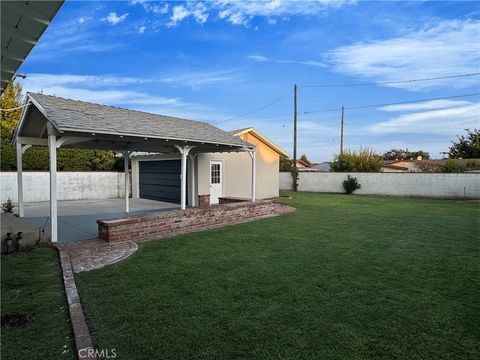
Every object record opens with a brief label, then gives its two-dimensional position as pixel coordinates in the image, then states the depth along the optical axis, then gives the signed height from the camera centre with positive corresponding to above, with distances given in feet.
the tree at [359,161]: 75.46 +2.82
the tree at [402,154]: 182.48 +11.20
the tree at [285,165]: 93.92 +2.32
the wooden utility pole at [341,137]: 108.55 +12.48
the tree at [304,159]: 158.96 +7.07
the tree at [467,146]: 92.94 +8.24
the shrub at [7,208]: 37.06 -4.24
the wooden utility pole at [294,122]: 74.02 +12.15
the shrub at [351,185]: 71.92 -2.87
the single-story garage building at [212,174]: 48.29 -0.24
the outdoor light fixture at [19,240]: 20.95 -4.56
